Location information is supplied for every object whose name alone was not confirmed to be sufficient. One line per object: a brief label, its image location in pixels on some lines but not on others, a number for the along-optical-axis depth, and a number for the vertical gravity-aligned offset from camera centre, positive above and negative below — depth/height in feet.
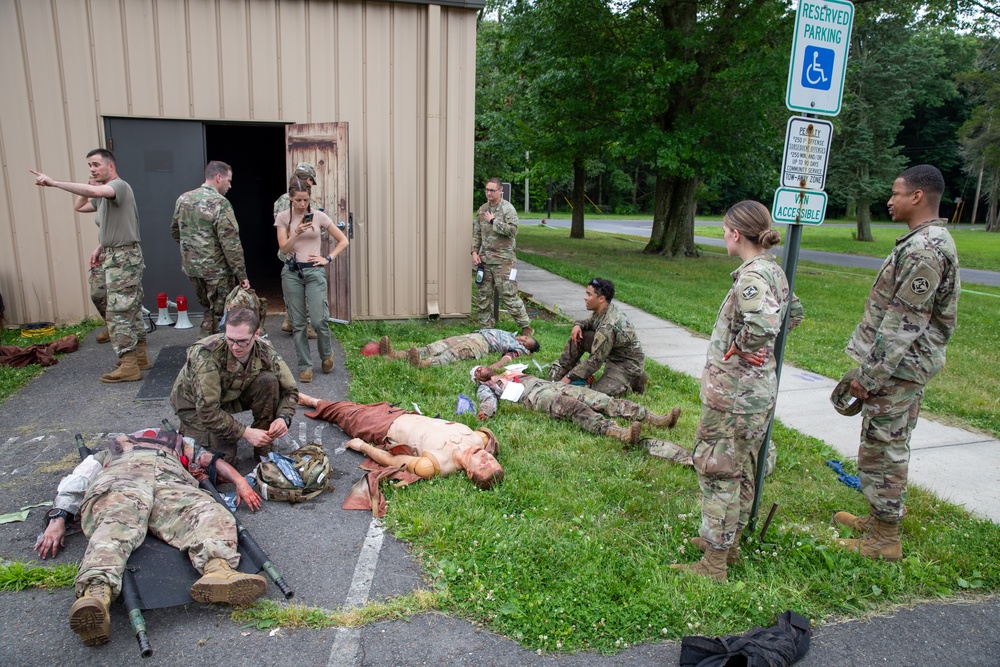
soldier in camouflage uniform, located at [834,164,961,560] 12.44 -2.78
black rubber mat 20.81 -6.83
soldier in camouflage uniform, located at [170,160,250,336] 22.29 -2.39
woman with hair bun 11.32 -3.29
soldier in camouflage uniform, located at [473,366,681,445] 18.72 -6.41
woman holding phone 21.94 -3.06
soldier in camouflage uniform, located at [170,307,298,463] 14.42 -4.83
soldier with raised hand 21.29 -3.05
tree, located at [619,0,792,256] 50.14 +7.46
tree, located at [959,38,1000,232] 57.47 +7.50
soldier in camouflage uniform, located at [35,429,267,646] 10.32 -6.05
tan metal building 26.94 +2.04
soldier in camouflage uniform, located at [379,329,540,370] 23.98 -6.36
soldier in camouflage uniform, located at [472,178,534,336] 29.01 -3.14
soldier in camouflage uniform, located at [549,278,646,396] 20.26 -5.16
